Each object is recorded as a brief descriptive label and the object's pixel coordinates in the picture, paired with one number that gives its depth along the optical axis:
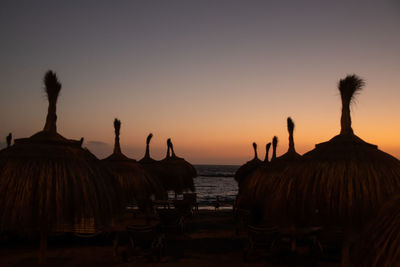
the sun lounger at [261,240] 8.96
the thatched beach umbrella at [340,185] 5.73
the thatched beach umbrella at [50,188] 5.59
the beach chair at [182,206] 14.63
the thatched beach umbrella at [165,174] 19.62
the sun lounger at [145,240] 9.13
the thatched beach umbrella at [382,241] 2.84
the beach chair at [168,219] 12.68
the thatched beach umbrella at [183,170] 20.38
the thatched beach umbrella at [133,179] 13.29
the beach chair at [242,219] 12.63
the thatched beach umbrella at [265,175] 13.16
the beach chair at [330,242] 9.26
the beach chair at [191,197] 17.44
